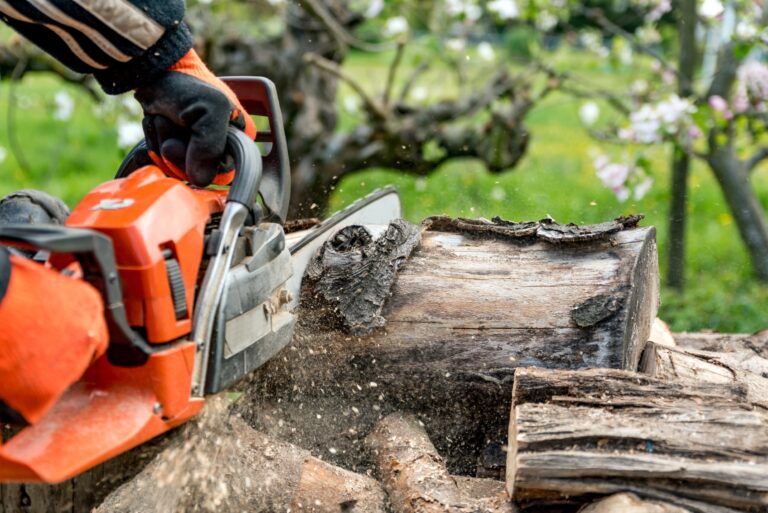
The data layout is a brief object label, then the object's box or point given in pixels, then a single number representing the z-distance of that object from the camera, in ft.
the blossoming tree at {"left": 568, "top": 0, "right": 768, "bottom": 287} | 12.53
